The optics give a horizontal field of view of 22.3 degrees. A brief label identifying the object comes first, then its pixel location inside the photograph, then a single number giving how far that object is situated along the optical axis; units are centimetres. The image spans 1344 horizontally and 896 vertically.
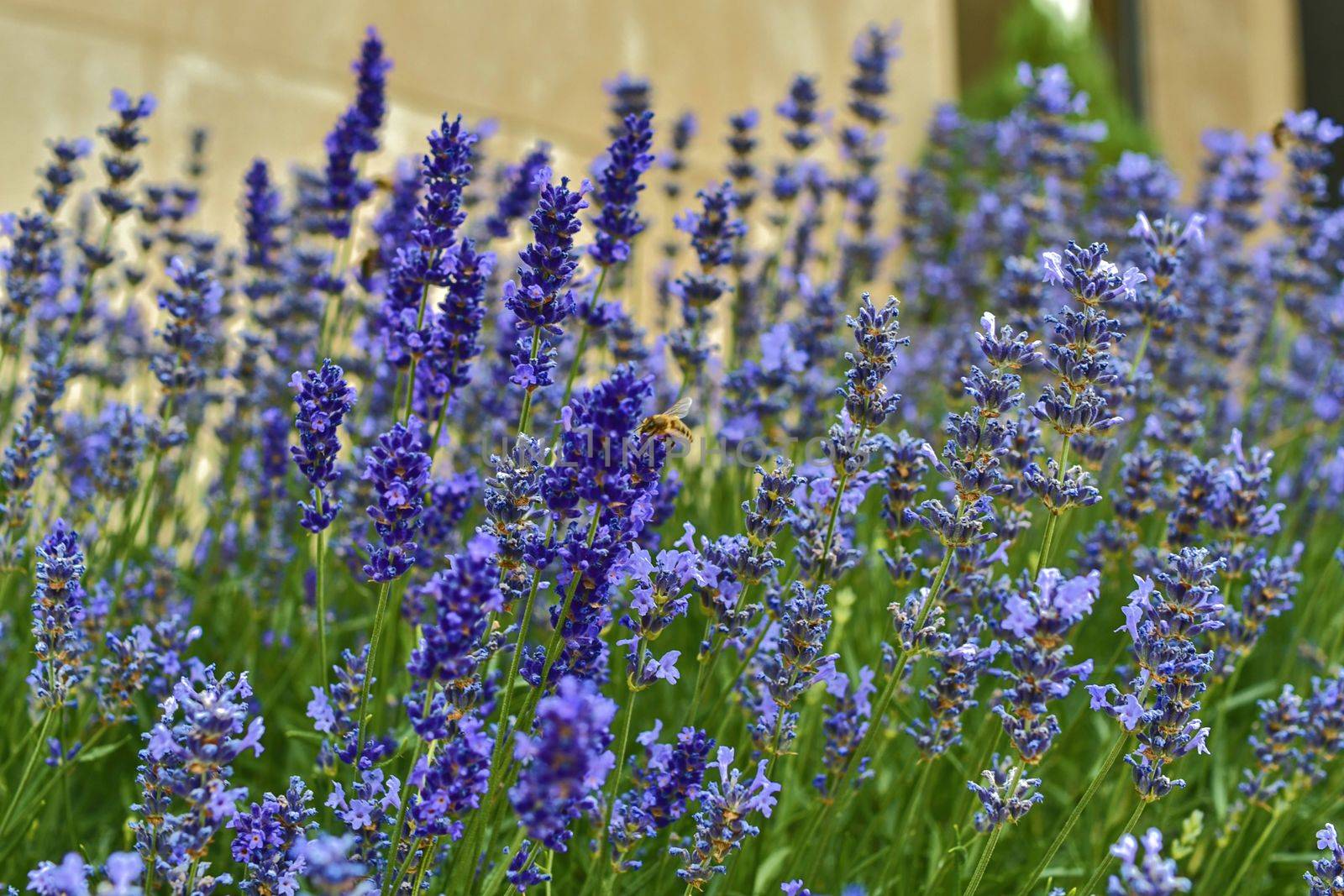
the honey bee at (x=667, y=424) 77
